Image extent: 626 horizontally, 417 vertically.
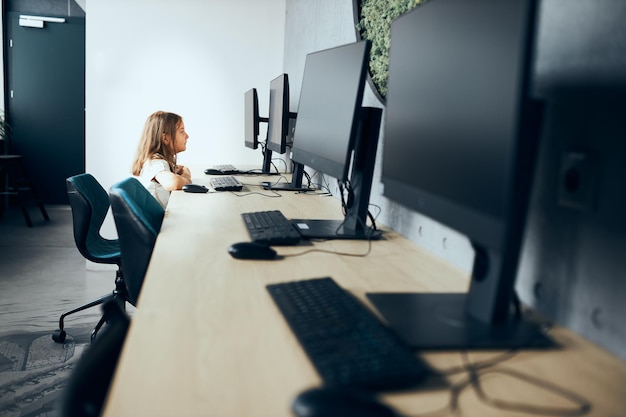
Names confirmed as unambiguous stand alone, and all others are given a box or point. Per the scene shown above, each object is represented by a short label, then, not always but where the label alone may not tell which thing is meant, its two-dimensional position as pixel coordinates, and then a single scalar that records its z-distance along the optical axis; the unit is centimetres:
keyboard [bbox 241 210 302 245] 145
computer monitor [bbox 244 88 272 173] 329
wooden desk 65
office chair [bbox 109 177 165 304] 161
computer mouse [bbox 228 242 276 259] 130
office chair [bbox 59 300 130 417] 63
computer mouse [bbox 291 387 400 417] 55
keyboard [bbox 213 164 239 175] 338
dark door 641
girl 289
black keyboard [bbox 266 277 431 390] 68
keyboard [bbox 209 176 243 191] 255
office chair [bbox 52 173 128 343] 250
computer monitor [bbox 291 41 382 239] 140
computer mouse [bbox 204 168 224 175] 334
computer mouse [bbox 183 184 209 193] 245
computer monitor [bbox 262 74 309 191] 254
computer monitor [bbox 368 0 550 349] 74
